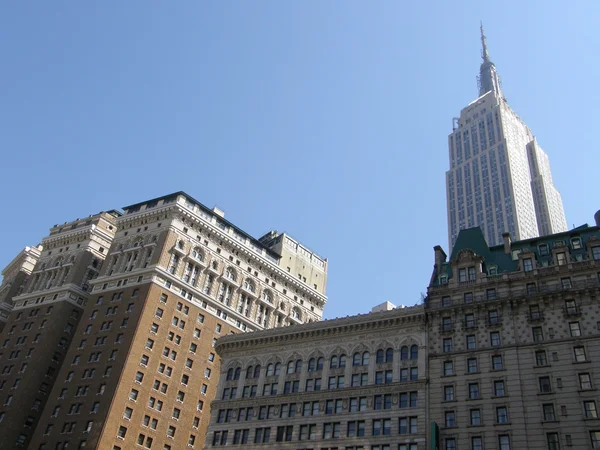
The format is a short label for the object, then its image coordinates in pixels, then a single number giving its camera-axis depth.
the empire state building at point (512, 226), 193.38
